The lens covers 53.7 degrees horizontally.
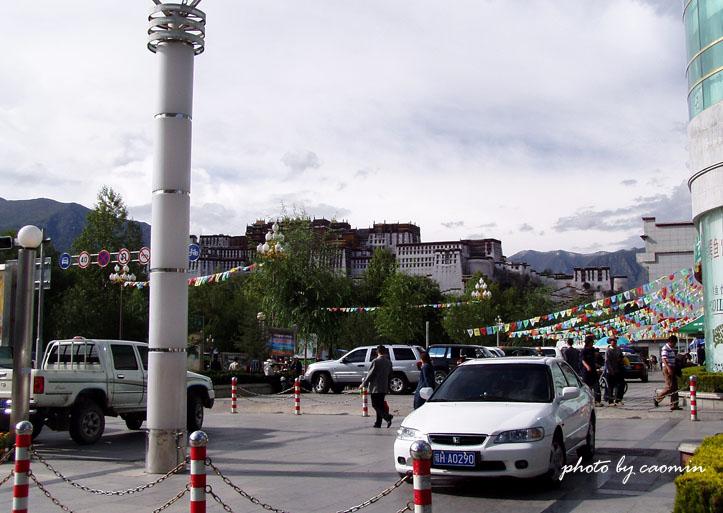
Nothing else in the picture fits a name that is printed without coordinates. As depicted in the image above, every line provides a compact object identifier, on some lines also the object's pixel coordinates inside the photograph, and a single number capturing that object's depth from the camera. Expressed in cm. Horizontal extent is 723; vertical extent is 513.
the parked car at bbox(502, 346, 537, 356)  3682
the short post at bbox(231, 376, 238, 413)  2030
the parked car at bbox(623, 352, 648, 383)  3572
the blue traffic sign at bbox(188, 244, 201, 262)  2474
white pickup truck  1242
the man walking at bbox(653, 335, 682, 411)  1841
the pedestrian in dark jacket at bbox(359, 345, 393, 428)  1482
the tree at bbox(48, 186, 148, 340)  5712
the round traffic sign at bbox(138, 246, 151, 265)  2678
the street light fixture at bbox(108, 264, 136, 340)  3379
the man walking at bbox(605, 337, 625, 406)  1888
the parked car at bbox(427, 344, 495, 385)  2742
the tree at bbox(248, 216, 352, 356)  3888
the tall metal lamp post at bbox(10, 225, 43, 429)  1108
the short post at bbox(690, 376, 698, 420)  1584
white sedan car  757
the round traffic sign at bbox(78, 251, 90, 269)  2971
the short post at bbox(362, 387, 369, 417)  1787
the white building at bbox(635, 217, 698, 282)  7081
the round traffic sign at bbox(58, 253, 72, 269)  2972
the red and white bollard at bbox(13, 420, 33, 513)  628
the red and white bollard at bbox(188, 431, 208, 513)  541
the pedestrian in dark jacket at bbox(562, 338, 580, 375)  2098
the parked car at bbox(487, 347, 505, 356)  3064
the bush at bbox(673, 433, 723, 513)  489
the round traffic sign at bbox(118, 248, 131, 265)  2872
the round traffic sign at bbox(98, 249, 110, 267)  2855
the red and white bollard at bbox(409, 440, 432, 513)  483
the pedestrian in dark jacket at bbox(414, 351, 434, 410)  1320
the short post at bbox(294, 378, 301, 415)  1920
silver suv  2583
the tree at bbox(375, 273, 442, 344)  6359
